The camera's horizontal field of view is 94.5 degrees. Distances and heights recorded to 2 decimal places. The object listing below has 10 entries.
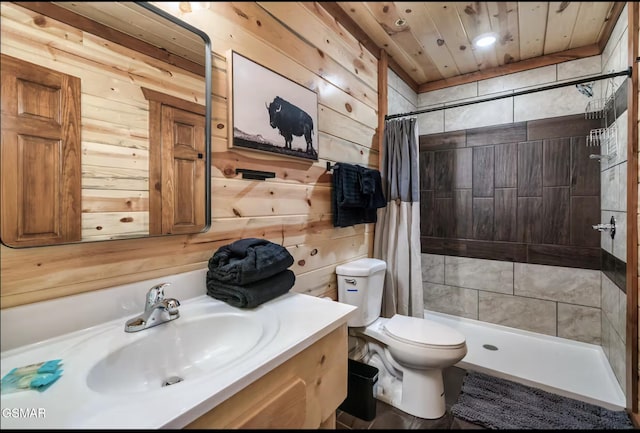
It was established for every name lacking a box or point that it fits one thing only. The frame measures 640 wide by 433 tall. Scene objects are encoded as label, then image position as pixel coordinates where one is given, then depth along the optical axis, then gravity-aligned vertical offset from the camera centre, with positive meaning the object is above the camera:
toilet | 1.48 -0.71
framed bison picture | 1.23 +0.48
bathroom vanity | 0.52 -0.35
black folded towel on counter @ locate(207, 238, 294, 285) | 1.04 -0.18
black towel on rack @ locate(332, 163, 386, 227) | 1.75 +0.12
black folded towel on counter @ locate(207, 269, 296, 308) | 1.03 -0.28
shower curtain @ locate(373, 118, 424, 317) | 2.08 -0.11
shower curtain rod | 1.39 +0.71
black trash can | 1.19 -0.81
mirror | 0.72 +0.27
